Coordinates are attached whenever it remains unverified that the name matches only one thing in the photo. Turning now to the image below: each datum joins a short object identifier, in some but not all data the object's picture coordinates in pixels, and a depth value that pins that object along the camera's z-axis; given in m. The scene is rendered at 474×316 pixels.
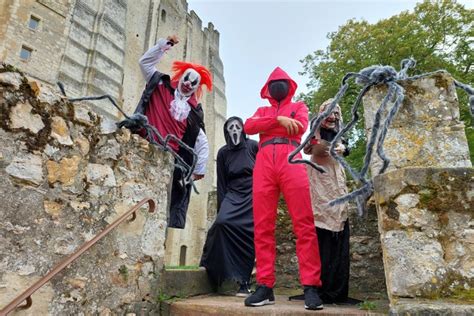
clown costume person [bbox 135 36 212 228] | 3.62
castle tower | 15.47
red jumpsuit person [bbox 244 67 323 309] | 2.67
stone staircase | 2.40
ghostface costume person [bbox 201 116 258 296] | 3.43
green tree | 13.45
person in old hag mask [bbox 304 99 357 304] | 2.85
